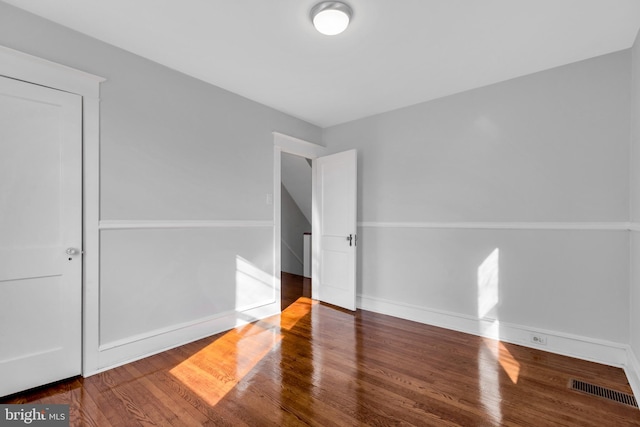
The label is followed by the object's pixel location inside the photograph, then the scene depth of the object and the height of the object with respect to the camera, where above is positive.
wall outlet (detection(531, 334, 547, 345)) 2.76 -1.13
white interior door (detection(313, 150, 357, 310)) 3.92 -0.14
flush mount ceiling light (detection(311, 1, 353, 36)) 1.93 +1.31
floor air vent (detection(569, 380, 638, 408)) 1.99 -1.21
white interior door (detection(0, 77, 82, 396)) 1.99 -0.12
